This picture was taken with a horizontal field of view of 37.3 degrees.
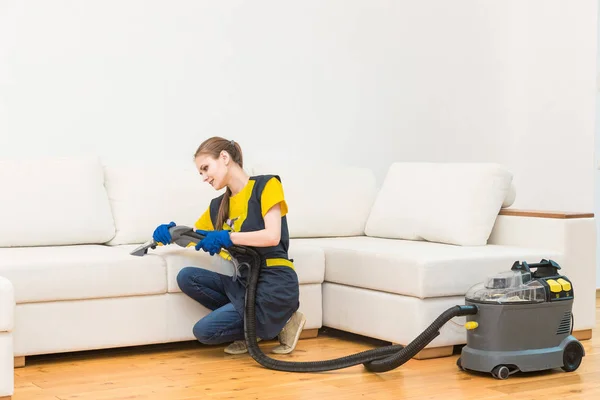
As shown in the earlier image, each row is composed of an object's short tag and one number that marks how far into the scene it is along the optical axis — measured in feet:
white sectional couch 11.18
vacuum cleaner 10.20
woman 11.18
